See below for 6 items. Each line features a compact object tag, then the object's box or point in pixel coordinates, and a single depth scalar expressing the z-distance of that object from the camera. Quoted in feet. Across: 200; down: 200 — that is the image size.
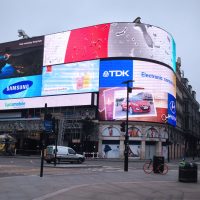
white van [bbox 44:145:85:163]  78.15
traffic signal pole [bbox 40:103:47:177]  40.69
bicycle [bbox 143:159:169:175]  51.98
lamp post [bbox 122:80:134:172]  55.42
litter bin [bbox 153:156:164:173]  52.04
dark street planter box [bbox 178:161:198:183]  38.51
